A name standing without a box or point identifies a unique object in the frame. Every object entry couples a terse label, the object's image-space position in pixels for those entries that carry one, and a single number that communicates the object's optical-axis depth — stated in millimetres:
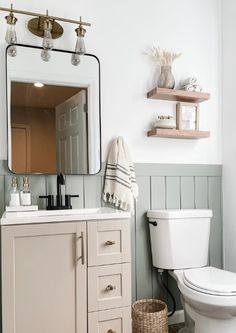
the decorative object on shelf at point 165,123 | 2104
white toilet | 1648
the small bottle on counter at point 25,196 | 1777
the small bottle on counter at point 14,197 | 1749
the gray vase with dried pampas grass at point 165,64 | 2156
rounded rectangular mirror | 1862
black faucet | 1839
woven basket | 1844
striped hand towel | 1991
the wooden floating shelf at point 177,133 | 2082
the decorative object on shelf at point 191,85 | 2223
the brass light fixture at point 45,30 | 1722
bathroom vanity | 1459
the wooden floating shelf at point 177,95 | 2098
